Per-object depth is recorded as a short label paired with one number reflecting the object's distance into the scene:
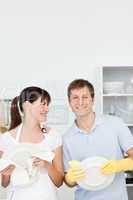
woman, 1.62
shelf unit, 3.07
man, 1.79
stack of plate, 3.02
